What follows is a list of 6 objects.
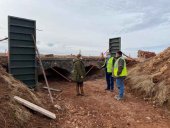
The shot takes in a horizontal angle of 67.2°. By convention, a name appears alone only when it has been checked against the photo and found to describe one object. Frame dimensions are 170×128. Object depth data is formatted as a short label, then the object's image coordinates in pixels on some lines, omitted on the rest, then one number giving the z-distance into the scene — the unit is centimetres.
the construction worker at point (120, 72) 464
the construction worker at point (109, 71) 542
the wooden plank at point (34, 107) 331
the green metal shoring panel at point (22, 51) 492
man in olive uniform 496
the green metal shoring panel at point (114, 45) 766
